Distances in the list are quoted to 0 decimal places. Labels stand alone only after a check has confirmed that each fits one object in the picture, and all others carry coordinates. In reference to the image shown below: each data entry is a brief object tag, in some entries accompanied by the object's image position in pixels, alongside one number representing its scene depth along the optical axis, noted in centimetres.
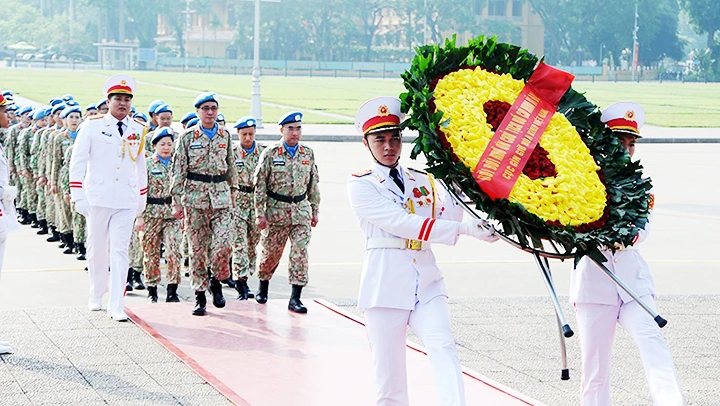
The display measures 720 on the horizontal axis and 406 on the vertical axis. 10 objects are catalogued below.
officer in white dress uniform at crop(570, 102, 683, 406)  572
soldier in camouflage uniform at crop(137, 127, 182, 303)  990
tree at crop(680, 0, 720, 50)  10144
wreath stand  498
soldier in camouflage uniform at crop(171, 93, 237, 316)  926
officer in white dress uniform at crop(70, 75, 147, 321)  905
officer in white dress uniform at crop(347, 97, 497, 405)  544
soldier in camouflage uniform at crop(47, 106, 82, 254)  1221
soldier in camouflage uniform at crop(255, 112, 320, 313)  934
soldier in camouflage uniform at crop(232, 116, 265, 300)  1008
